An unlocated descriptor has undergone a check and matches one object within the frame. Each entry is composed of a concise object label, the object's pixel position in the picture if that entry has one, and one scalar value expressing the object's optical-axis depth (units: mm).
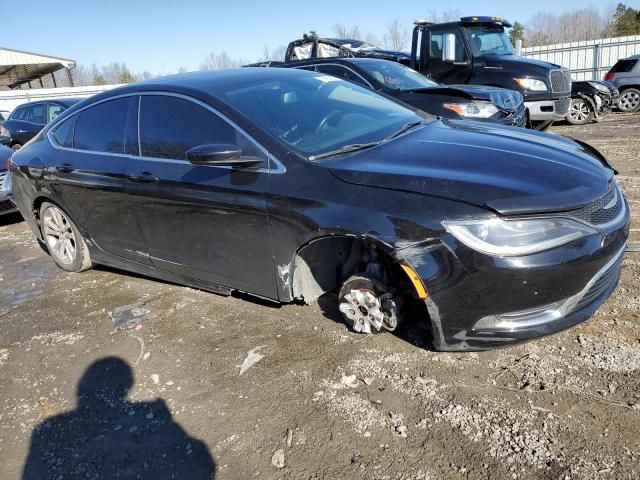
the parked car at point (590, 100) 12031
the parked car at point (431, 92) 6604
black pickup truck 9648
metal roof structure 33219
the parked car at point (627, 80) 13375
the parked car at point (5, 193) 6949
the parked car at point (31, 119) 11820
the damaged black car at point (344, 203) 2463
